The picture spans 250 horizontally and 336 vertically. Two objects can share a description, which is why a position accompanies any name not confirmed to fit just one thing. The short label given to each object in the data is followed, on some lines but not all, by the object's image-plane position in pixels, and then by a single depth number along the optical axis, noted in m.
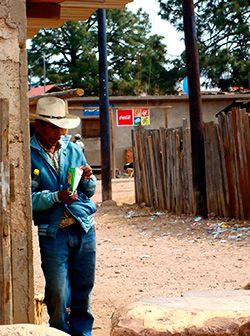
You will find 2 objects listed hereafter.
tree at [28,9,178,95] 39.91
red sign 26.94
